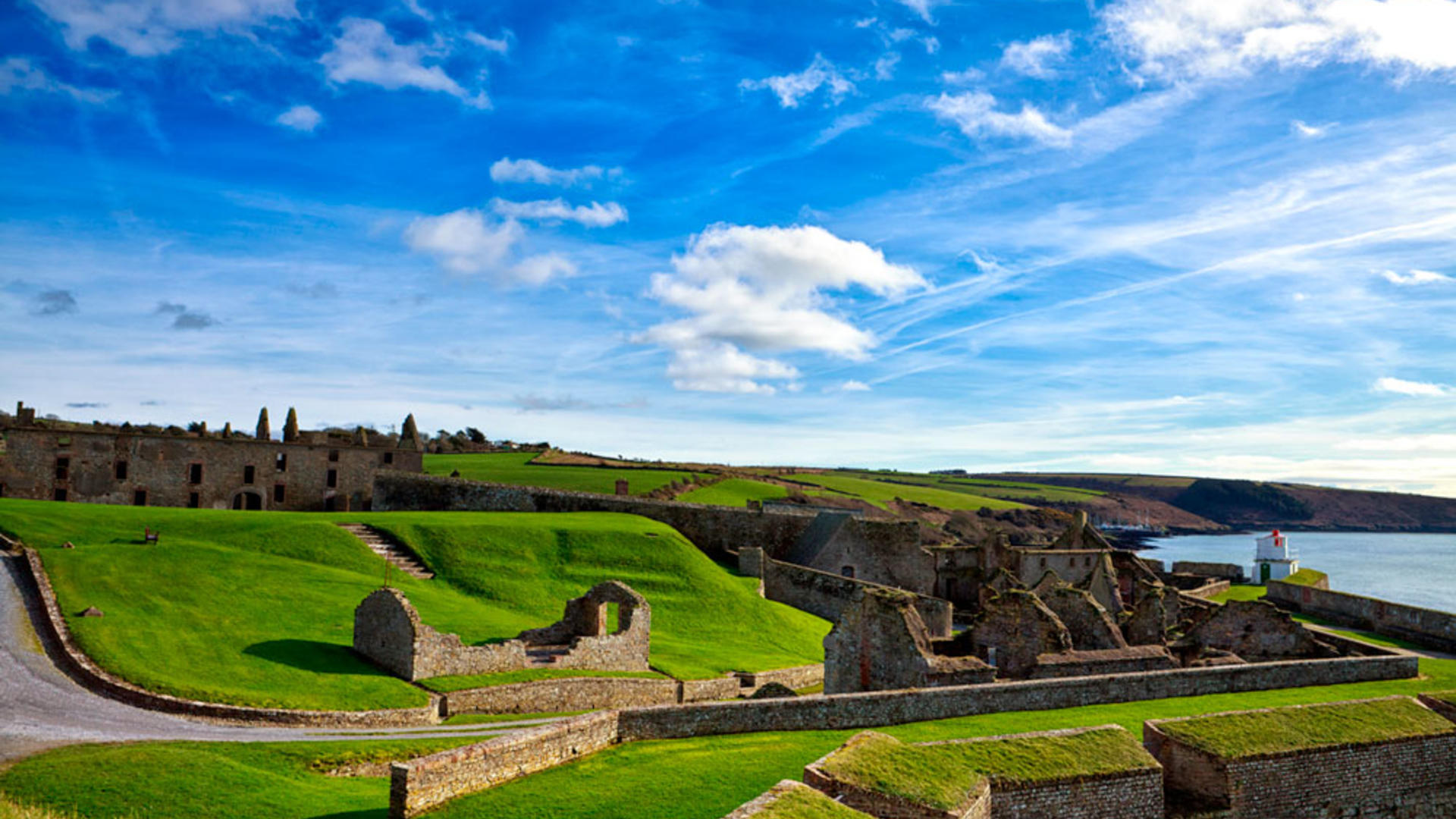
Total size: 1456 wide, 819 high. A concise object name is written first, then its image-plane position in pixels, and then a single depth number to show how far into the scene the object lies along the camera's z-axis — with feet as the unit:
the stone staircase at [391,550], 120.26
